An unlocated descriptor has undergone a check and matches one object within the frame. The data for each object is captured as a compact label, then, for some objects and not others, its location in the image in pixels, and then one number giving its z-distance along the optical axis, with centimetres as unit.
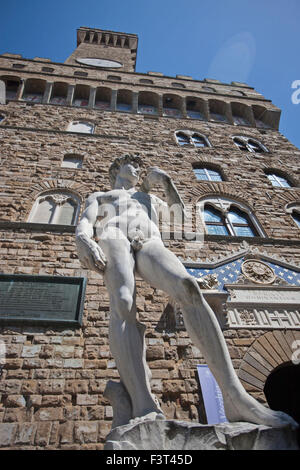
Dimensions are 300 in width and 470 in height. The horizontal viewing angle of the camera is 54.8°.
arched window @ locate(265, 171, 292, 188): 814
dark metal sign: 379
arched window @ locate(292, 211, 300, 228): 702
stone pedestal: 139
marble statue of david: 169
